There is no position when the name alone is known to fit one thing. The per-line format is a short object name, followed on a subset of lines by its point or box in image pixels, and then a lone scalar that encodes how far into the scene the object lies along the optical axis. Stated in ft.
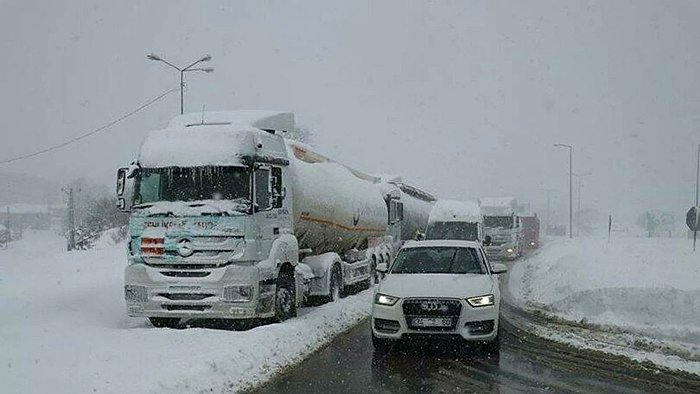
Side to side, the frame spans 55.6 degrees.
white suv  31.42
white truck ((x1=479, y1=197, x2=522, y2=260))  119.55
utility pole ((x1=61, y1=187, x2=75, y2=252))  155.12
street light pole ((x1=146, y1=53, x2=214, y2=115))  97.14
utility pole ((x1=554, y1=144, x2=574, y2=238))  221.66
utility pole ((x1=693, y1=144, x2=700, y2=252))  123.71
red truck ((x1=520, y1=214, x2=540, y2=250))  181.47
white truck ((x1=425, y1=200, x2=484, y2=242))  88.38
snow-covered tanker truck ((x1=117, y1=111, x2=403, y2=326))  35.76
